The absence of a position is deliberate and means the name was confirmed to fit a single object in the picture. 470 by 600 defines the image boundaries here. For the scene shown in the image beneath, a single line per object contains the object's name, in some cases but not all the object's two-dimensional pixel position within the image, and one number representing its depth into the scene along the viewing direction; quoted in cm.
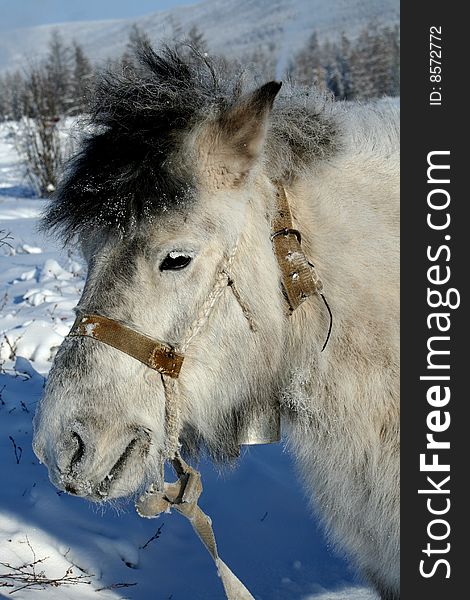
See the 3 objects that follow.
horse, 214
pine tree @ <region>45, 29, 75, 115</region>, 6409
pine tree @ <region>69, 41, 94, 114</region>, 5815
